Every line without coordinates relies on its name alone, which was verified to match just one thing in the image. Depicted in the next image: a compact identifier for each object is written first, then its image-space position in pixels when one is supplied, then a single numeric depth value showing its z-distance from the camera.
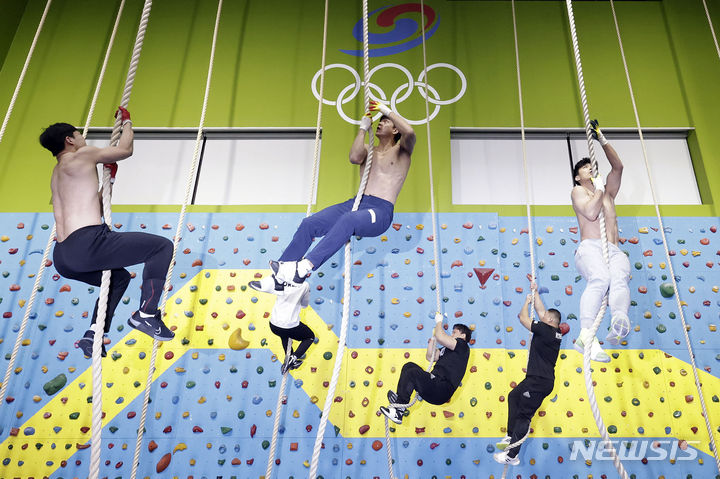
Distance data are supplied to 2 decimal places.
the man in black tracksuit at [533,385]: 3.14
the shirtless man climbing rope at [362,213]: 2.50
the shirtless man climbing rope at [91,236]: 2.34
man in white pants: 3.05
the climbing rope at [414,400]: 3.05
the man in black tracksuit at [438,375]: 3.25
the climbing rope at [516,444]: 3.06
